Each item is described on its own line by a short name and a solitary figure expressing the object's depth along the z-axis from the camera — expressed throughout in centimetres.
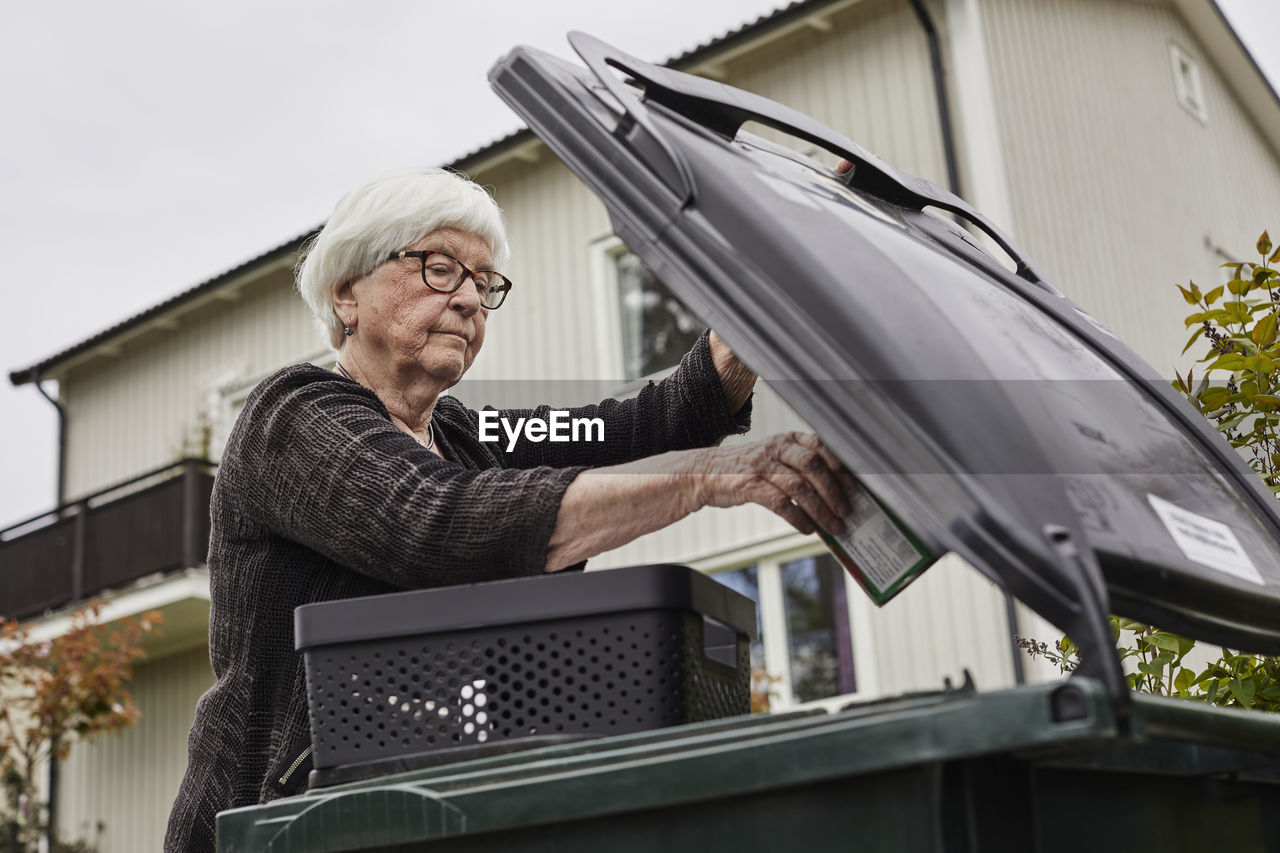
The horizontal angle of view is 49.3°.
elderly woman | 148
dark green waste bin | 104
